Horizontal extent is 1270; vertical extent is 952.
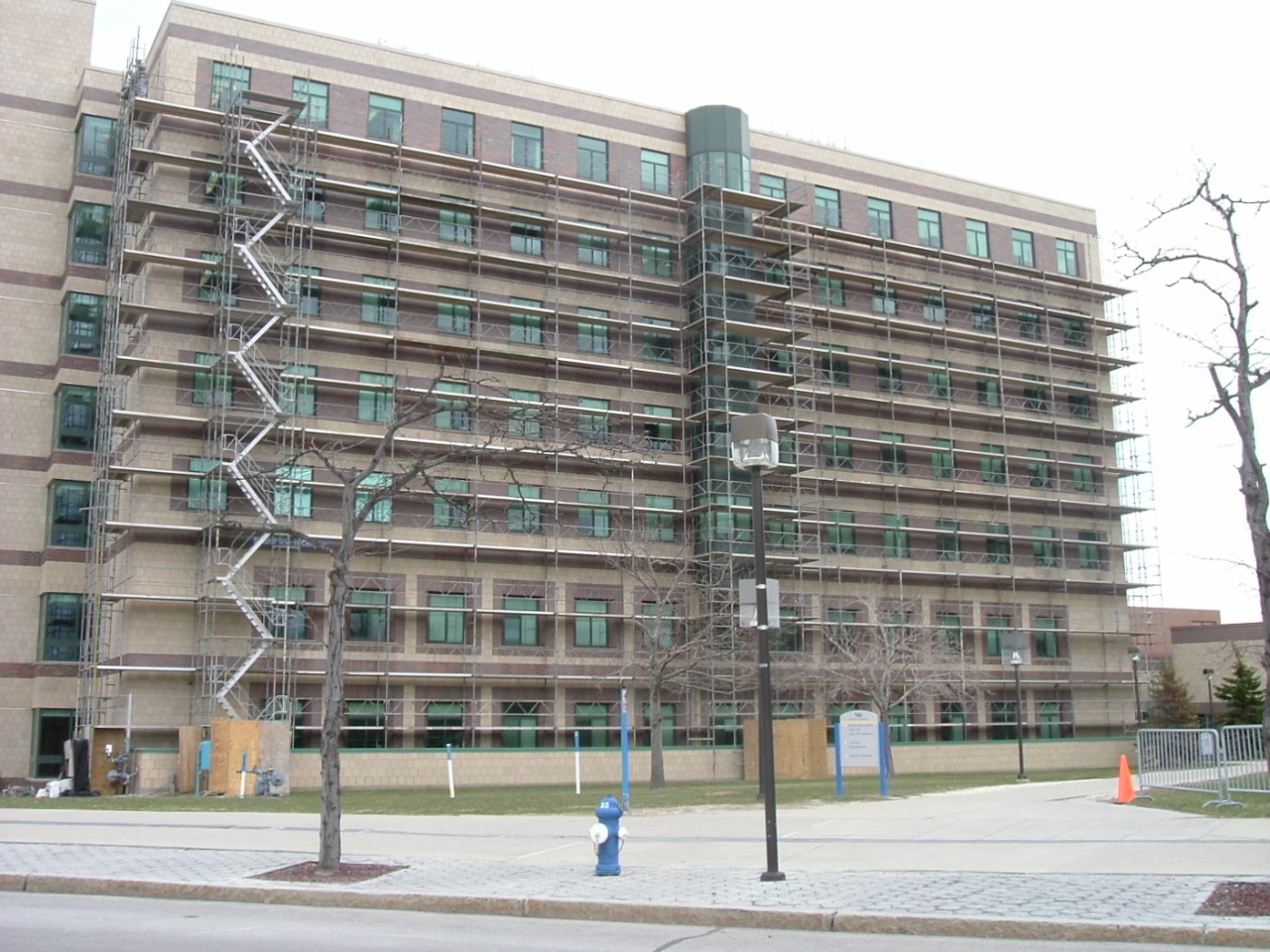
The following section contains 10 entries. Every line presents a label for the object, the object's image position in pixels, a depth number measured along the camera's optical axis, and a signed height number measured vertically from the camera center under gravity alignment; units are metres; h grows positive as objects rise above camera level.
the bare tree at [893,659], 45.59 +1.24
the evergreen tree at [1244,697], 61.72 -0.41
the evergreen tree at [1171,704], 58.06 -0.63
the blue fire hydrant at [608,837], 14.13 -1.47
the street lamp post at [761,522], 13.88 +1.91
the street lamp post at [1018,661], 37.53 +0.91
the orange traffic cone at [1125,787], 22.72 -1.66
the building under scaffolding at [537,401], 42.84 +10.99
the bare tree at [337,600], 14.68 +1.24
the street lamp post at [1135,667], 51.06 +0.89
